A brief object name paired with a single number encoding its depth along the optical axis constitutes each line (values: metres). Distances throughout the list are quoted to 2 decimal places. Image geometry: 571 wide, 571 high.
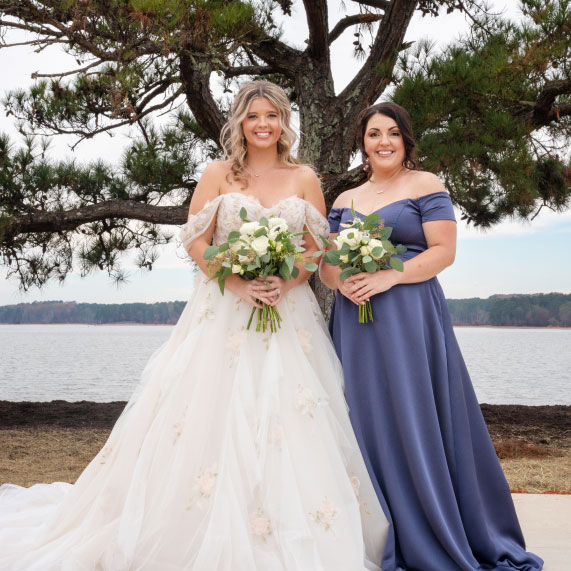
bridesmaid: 2.48
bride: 2.29
